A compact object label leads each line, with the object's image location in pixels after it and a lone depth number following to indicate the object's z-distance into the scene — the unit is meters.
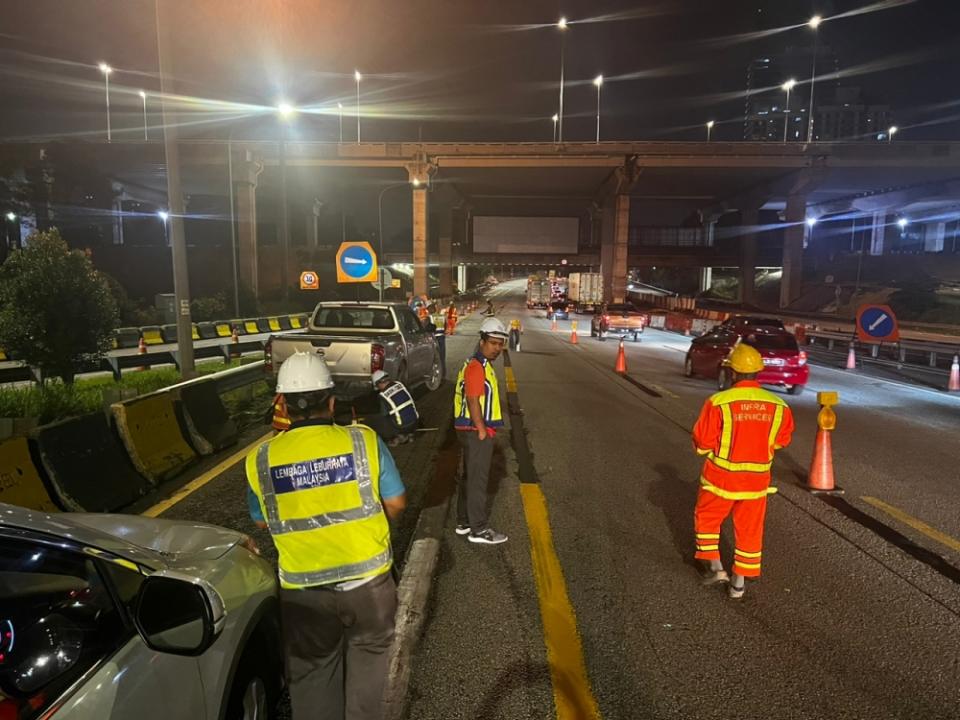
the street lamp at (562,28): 43.44
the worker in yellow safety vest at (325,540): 2.61
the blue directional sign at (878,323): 17.58
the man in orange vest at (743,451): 4.33
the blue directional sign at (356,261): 19.47
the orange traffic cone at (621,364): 17.45
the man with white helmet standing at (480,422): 5.24
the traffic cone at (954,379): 15.55
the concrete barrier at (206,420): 8.05
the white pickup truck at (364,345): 10.45
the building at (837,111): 197.12
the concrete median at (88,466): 5.45
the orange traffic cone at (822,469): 6.89
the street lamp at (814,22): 32.97
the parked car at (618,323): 30.98
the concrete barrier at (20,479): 4.95
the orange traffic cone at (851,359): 20.33
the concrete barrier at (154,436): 6.61
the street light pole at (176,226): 10.44
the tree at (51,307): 11.17
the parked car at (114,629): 1.76
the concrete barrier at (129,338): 20.95
